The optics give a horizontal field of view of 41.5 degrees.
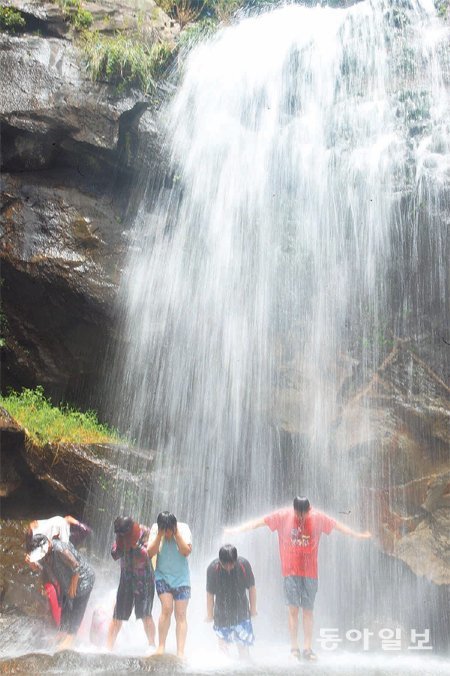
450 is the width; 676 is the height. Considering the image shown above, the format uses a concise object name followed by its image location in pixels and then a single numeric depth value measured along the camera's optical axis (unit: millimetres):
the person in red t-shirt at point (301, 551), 5367
